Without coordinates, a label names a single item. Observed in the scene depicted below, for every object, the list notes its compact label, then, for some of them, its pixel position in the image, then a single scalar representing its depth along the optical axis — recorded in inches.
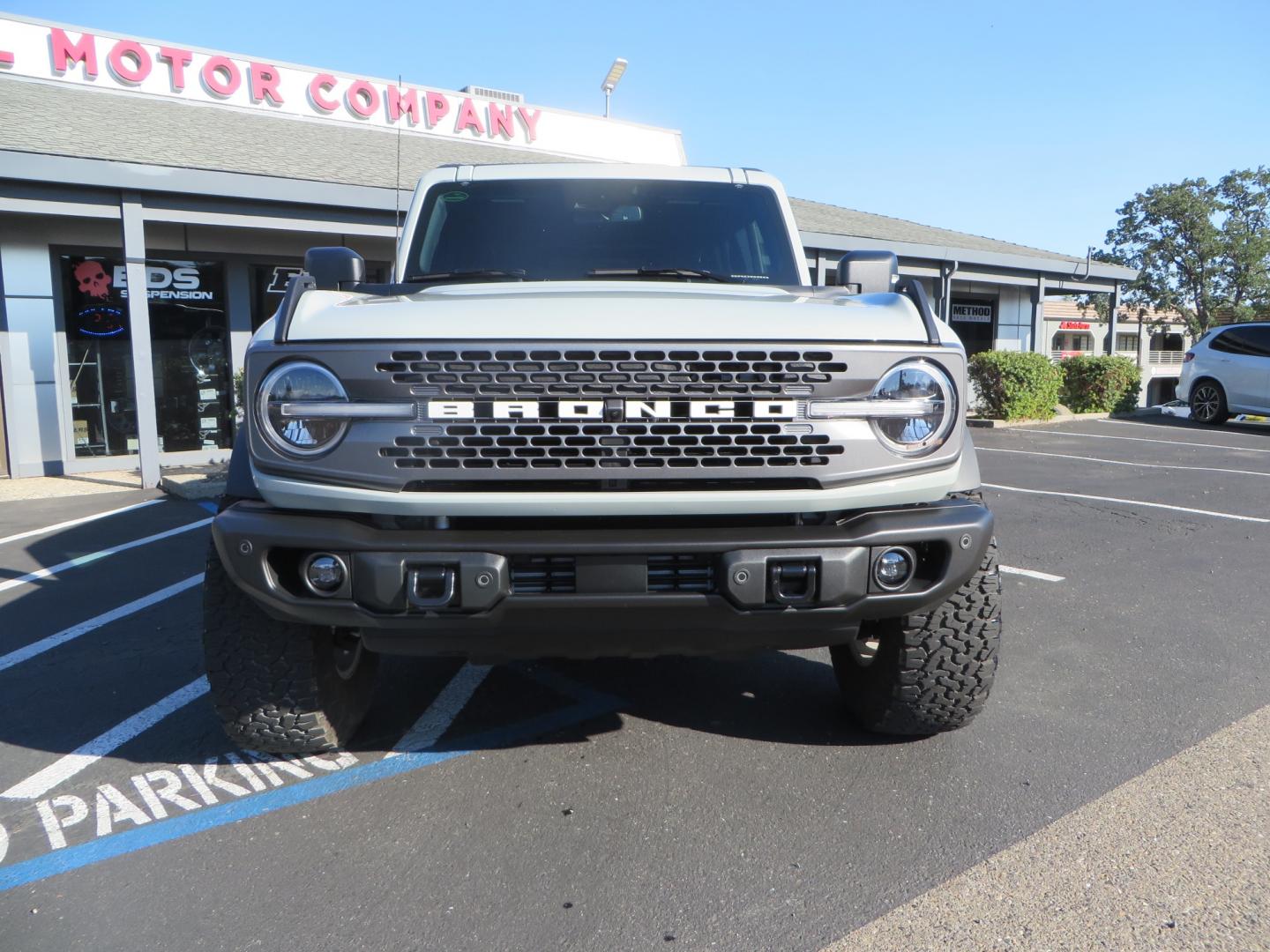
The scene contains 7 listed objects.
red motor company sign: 500.1
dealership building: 370.3
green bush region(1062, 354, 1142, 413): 682.2
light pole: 746.8
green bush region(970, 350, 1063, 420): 612.4
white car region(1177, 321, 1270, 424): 565.9
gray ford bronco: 89.0
